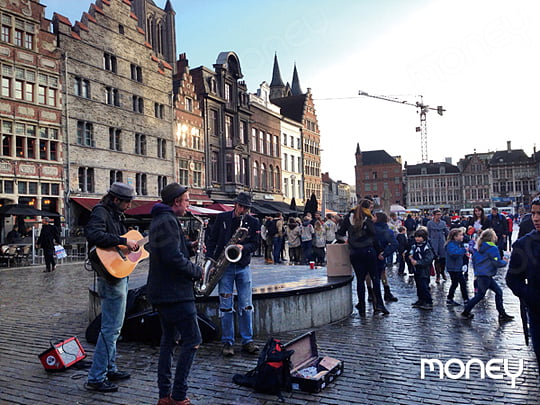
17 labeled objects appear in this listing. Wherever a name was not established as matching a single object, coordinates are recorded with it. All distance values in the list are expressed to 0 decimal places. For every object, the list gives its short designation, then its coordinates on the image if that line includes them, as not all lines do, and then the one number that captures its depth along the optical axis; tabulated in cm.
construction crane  9611
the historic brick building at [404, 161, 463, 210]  10488
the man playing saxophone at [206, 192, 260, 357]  608
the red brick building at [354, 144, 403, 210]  10731
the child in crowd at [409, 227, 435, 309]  877
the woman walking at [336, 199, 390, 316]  810
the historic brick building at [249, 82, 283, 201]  4538
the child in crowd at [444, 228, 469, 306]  905
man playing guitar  480
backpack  469
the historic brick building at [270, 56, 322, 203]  5725
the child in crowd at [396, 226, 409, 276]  1444
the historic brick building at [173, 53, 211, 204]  3475
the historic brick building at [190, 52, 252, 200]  3769
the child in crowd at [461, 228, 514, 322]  781
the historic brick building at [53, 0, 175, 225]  2680
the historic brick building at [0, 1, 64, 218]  2358
